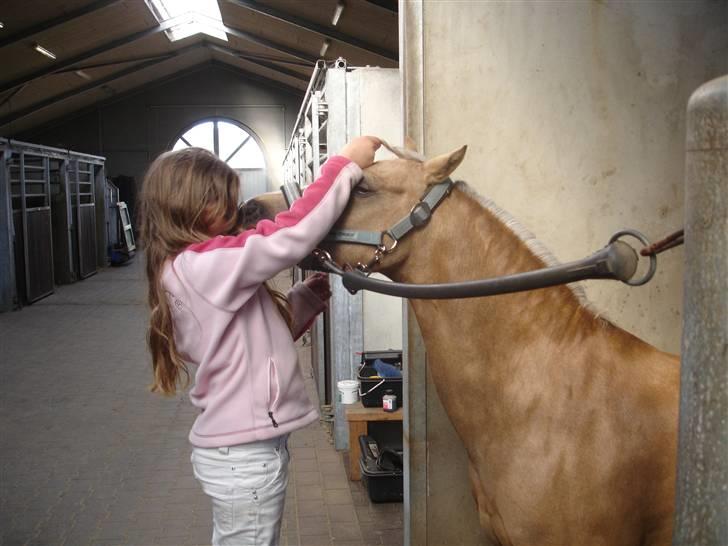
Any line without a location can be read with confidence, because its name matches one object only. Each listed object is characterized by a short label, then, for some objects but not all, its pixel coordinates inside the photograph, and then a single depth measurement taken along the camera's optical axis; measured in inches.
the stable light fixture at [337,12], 432.7
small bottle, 172.6
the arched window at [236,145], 898.7
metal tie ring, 63.7
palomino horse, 71.4
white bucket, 177.0
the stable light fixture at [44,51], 530.0
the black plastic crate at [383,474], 158.4
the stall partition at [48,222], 419.2
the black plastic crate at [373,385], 173.3
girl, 72.6
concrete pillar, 35.3
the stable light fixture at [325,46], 536.2
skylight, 570.3
